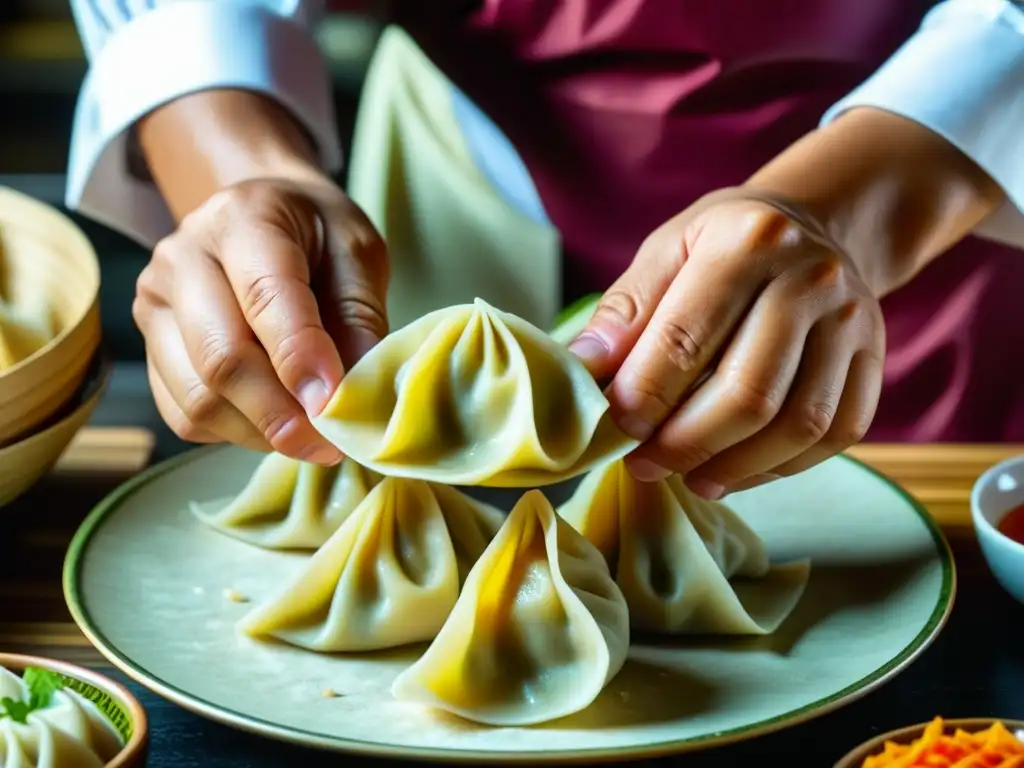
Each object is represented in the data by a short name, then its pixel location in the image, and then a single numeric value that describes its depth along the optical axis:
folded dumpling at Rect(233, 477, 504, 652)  0.56
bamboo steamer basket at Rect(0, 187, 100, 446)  0.60
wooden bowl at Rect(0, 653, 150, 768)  0.46
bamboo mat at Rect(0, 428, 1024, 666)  0.59
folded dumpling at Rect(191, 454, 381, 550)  0.63
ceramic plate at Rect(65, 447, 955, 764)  0.51
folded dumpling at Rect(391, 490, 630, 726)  0.52
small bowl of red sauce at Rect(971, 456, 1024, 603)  0.58
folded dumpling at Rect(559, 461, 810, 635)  0.57
